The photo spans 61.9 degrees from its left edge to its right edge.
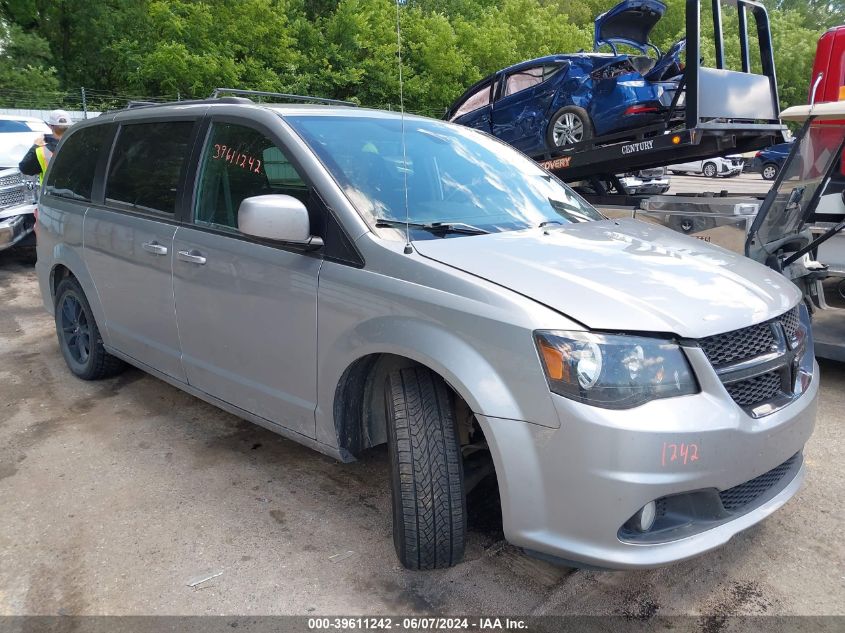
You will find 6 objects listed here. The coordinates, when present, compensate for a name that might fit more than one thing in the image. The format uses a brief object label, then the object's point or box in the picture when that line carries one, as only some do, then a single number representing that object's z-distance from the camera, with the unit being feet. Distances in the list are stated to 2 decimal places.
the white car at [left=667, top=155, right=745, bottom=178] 89.86
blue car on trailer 24.32
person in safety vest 28.48
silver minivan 7.22
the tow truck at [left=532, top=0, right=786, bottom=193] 19.39
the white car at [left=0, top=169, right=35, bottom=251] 28.19
